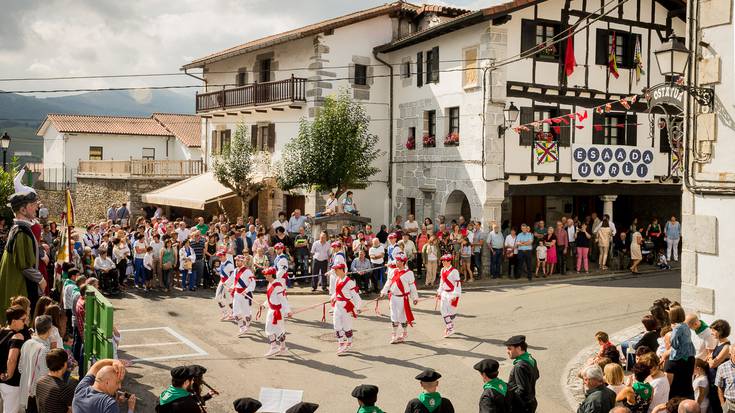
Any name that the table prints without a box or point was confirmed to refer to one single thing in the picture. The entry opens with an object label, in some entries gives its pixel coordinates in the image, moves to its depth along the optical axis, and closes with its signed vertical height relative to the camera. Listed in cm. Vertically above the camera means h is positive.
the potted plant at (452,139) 2414 +229
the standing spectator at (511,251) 2166 -144
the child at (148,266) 1944 -183
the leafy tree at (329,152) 2423 +181
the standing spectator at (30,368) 795 -194
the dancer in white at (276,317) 1338 -222
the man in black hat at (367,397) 664 -186
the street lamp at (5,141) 2320 +198
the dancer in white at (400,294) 1445 -193
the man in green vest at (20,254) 858 -68
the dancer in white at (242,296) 1508 -206
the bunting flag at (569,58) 2325 +498
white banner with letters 2395 +156
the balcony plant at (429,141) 2550 +234
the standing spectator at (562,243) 2245 -122
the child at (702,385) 851 -220
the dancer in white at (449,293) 1473 -190
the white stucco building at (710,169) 1073 +61
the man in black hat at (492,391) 715 -195
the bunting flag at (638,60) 2450 +519
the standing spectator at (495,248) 2162 -135
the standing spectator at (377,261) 1973 -164
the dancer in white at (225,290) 1638 -210
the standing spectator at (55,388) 698 -191
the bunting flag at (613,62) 2402 +503
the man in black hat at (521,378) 764 -200
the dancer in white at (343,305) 1358 -203
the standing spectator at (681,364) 884 -202
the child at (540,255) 2186 -157
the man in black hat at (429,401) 692 -199
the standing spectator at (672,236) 2394 -101
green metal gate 930 -182
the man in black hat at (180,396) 668 -190
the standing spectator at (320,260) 2017 -167
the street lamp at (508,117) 2158 +278
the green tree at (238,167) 2728 +139
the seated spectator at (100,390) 626 -175
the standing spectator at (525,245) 2148 -124
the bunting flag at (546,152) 2331 +182
